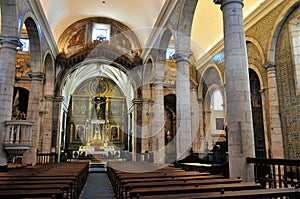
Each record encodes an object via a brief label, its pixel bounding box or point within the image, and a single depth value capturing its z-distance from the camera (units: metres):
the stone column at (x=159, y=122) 13.20
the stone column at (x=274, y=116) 10.55
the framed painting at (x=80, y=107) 28.00
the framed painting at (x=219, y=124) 20.12
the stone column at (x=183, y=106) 9.78
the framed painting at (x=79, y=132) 26.97
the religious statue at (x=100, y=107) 27.59
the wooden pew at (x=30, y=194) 3.01
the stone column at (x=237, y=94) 5.74
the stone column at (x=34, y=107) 12.06
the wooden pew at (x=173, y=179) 4.39
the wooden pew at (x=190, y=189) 3.26
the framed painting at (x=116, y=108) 28.76
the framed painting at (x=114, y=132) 27.54
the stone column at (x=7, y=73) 8.78
